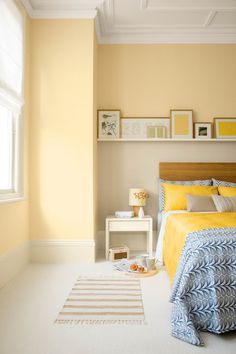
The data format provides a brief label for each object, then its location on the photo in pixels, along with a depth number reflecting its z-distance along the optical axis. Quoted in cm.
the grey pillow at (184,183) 402
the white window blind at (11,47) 287
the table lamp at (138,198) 393
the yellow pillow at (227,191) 371
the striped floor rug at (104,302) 209
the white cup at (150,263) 314
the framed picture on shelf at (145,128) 422
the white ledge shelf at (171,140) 414
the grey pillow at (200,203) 350
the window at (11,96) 291
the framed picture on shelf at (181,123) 420
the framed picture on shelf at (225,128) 420
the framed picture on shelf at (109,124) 419
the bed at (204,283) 187
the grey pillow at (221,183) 399
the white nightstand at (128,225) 380
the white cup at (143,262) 317
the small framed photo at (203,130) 420
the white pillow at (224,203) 338
